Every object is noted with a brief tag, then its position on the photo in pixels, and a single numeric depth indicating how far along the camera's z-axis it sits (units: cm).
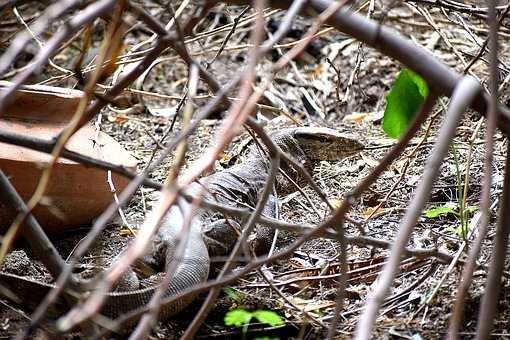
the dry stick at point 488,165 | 384
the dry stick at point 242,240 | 406
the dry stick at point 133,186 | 325
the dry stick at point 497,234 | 383
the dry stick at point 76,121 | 354
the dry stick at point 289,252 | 379
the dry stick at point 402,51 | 408
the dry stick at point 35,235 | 413
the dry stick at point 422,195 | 320
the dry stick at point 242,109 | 325
